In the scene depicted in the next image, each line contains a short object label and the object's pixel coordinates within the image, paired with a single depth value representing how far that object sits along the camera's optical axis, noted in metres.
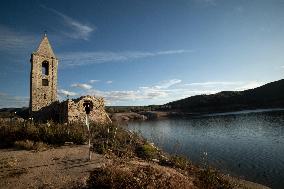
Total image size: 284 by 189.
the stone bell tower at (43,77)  18.33
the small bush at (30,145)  9.98
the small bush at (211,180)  7.76
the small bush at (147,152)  10.20
